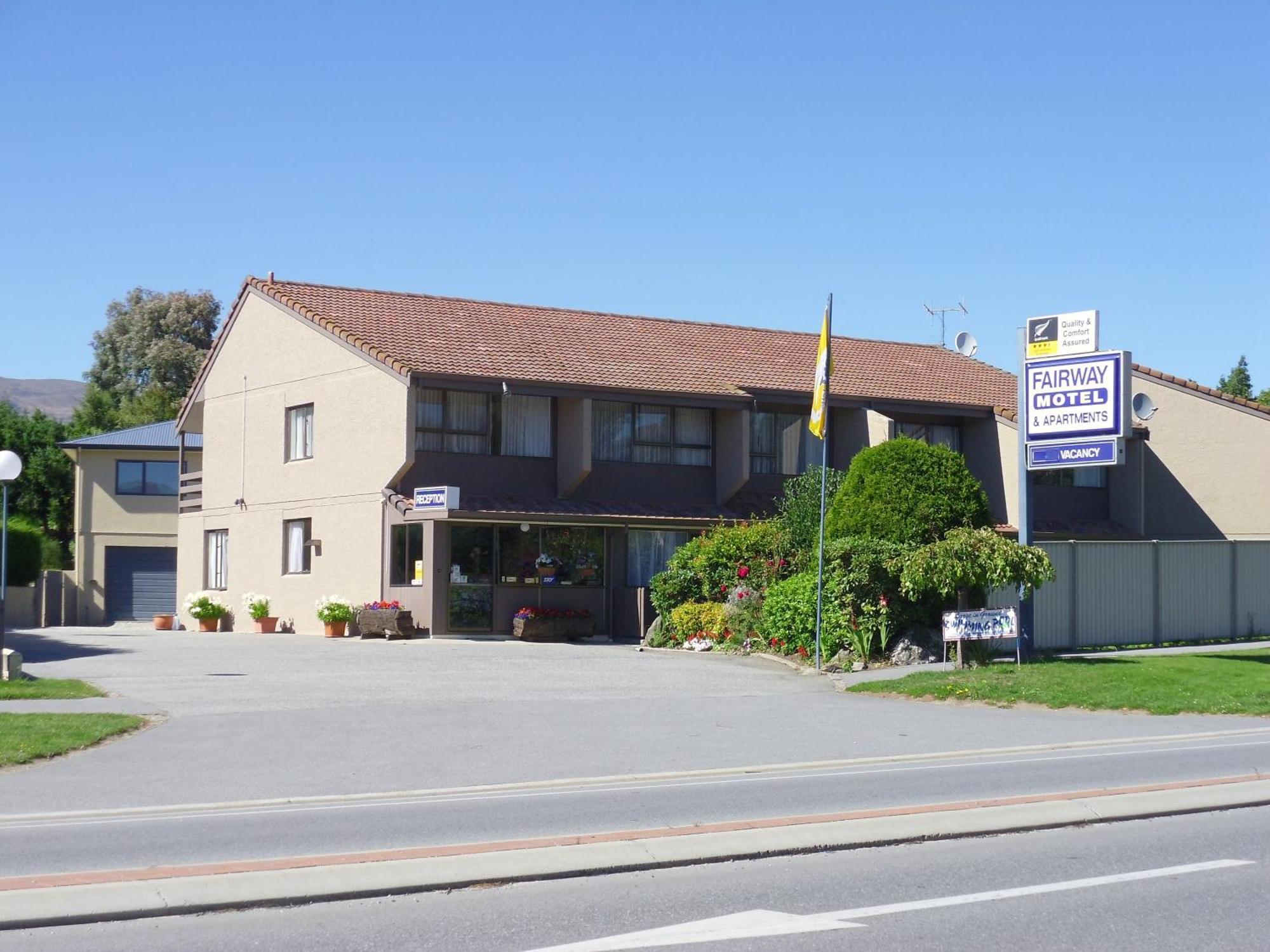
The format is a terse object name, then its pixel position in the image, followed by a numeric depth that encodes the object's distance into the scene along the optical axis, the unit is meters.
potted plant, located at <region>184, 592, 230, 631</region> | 38.03
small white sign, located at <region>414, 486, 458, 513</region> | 30.44
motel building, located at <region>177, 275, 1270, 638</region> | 32.62
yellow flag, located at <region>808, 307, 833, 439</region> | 24.72
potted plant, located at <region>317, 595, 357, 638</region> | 33.00
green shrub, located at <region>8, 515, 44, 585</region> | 47.06
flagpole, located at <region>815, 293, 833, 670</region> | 23.81
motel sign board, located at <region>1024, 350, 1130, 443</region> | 22.94
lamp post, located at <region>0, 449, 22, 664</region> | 21.39
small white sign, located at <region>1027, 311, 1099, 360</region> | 23.41
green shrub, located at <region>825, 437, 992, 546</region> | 24.78
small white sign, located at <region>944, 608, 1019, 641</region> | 22.27
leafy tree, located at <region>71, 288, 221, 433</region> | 77.94
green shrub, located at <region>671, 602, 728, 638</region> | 28.06
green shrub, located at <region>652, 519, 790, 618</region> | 28.53
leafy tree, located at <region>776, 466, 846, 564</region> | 28.27
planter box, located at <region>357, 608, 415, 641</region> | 31.45
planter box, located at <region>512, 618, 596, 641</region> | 31.59
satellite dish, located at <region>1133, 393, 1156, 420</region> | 38.47
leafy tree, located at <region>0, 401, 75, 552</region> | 56.38
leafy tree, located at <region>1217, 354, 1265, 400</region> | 82.75
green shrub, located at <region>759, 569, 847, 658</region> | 24.69
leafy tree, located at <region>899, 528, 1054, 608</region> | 22.09
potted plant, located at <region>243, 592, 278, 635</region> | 36.09
